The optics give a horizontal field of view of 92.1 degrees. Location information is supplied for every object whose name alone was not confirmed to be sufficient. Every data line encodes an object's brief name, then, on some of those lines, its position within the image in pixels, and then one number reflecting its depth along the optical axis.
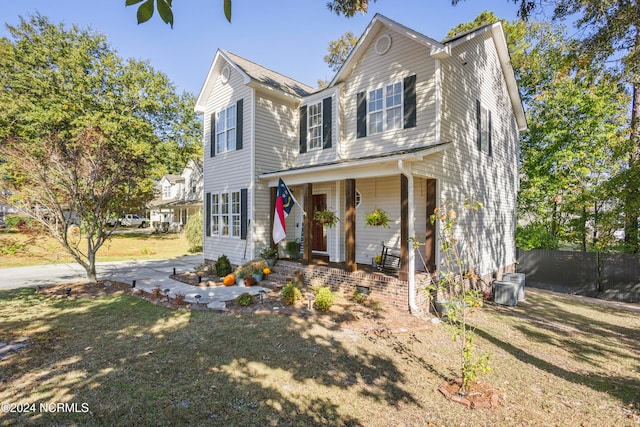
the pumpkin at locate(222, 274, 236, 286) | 9.79
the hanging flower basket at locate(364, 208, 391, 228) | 8.38
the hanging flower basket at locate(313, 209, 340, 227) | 9.39
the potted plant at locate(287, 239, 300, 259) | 11.14
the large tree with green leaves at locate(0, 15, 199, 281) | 9.48
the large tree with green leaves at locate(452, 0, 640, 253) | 7.80
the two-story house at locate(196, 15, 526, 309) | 8.53
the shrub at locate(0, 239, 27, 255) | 9.64
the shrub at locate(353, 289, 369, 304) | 7.61
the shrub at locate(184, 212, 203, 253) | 19.80
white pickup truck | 38.12
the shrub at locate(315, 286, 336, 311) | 7.03
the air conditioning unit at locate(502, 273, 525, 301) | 10.18
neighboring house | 29.91
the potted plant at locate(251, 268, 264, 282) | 9.90
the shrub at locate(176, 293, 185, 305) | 7.59
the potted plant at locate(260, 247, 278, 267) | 10.55
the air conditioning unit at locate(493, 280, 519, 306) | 9.40
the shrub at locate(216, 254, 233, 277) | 10.88
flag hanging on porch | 9.53
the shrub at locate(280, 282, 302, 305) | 7.59
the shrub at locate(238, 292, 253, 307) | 7.50
